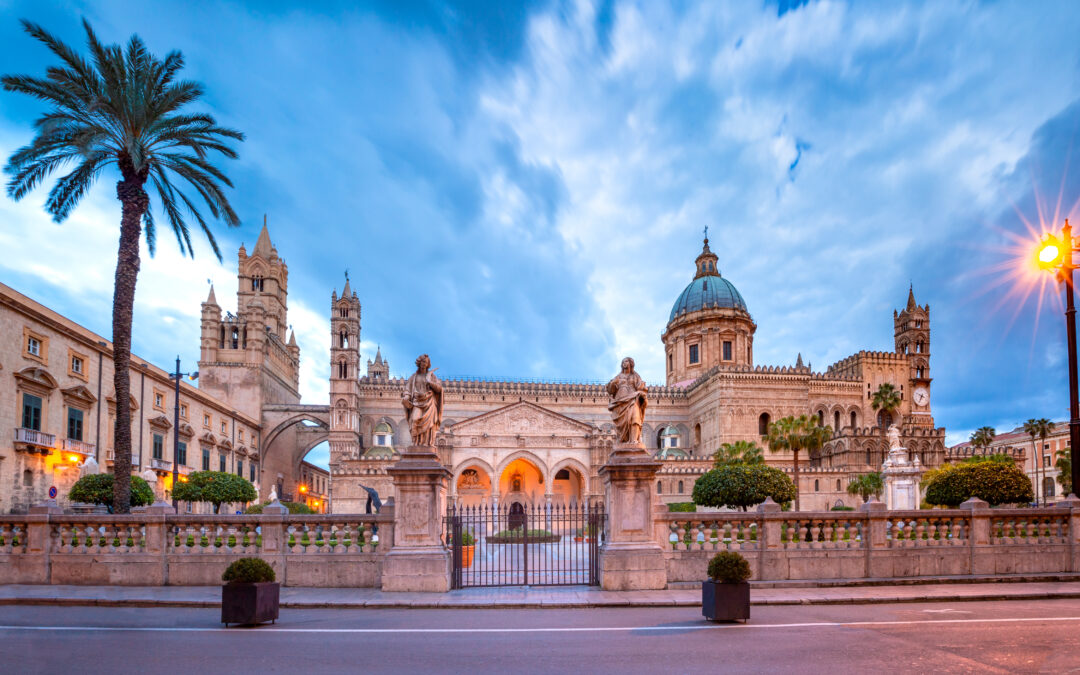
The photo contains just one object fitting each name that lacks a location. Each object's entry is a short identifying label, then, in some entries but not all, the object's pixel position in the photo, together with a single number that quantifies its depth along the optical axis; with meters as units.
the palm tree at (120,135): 18.91
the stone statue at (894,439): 38.81
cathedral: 57.34
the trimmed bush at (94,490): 25.81
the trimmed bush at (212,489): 34.16
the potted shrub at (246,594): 9.41
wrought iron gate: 13.47
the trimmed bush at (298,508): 45.28
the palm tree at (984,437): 65.88
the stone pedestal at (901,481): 37.34
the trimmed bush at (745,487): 36.56
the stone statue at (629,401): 13.33
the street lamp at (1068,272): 13.20
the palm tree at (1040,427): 63.45
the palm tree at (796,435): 53.03
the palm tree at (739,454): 54.56
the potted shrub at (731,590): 9.68
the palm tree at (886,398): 64.75
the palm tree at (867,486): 53.12
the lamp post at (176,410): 32.68
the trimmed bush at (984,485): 21.25
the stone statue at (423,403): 13.39
